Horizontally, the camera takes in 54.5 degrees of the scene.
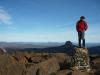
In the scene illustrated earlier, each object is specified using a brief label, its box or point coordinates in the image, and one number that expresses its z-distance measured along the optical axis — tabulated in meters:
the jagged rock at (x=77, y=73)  8.33
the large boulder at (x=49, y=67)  8.77
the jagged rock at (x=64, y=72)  8.57
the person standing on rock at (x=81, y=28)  8.78
